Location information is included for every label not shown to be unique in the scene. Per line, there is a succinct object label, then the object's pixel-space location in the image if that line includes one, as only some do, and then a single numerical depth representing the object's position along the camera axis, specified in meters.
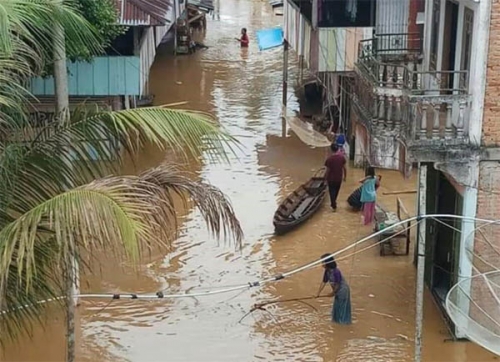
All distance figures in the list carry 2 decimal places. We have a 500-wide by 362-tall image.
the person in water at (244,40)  39.88
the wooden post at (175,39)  38.34
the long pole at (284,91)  27.11
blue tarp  32.06
